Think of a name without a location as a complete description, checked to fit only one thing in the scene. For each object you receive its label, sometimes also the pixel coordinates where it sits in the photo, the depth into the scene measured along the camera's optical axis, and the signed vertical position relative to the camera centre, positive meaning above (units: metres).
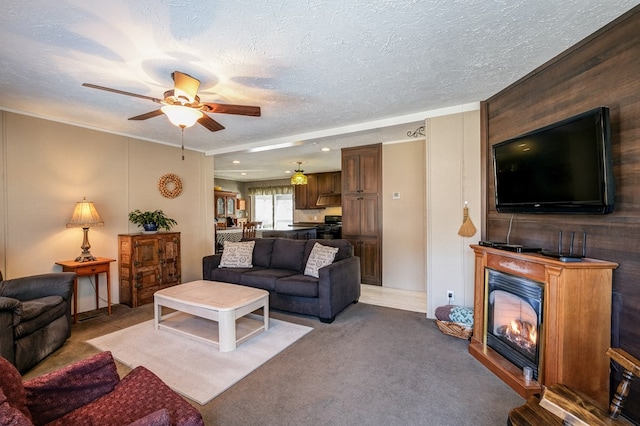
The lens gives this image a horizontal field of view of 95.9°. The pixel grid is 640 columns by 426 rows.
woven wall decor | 4.79 +0.44
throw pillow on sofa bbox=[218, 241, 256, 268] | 4.23 -0.66
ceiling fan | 2.24 +0.86
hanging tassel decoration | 3.20 -0.19
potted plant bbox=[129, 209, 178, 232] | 4.30 -0.12
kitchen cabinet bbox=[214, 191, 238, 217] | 9.20 +0.27
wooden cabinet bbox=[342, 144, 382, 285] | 5.07 +0.09
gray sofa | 3.39 -0.85
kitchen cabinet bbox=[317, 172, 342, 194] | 7.98 +0.79
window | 9.92 +0.19
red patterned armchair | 1.21 -0.89
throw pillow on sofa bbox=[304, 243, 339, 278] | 3.70 -0.62
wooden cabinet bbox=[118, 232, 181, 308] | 3.99 -0.77
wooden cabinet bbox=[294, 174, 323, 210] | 8.37 +0.50
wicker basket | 2.89 -1.22
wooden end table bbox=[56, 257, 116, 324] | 3.40 -0.69
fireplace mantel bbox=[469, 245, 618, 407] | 1.82 -0.73
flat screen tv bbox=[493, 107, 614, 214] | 1.76 +0.30
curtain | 9.66 +0.74
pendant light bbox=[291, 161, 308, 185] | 6.89 +0.78
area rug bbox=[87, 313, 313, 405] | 2.20 -1.29
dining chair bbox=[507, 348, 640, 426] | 1.34 -0.98
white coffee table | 2.66 -0.93
